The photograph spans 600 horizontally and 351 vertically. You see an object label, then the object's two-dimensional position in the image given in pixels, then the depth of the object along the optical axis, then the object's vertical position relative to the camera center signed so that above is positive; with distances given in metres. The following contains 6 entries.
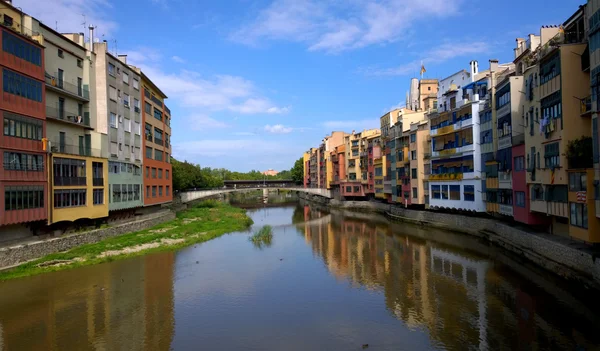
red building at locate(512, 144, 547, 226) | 29.06 -1.28
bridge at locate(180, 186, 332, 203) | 76.00 -1.95
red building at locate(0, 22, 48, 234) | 25.16 +3.70
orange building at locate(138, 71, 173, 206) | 48.66 +5.01
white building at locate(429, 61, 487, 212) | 39.97 +3.21
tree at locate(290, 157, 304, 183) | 151.12 +3.70
